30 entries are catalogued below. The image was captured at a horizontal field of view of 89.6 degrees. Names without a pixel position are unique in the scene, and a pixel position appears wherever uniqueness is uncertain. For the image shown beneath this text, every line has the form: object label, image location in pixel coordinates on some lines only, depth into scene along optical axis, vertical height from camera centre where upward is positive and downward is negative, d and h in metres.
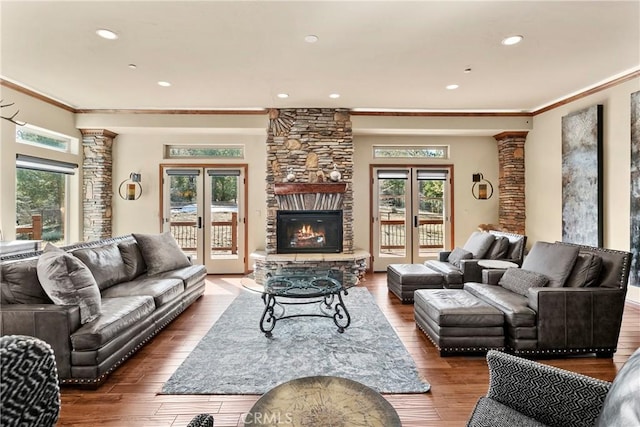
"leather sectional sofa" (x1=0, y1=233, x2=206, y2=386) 2.24 -0.77
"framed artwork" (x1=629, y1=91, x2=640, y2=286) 3.98 +0.31
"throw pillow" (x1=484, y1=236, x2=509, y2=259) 4.33 -0.47
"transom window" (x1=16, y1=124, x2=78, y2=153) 4.69 +1.20
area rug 2.34 -1.22
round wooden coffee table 1.22 -0.78
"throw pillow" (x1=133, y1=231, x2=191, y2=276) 3.96 -0.51
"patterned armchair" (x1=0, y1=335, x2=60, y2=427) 0.90 -0.50
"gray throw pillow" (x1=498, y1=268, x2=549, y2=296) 2.86 -0.62
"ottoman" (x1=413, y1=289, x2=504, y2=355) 2.70 -0.96
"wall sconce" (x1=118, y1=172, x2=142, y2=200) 6.10 +0.47
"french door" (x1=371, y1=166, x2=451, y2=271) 6.46 +0.08
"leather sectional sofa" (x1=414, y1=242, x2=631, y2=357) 2.62 -0.80
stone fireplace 5.57 +0.80
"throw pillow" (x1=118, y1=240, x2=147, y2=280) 3.71 -0.53
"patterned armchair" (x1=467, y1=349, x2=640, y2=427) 1.29 -0.77
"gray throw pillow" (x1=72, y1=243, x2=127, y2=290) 3.13 -0.51
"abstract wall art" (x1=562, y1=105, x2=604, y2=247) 4.54 +0.56
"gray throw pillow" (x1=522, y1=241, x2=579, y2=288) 2.78 -0.43
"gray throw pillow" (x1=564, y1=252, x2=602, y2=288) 2.69 -0.49
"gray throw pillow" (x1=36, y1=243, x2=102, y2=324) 2.34 -0.52
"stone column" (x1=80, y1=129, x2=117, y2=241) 5.84 +0.58
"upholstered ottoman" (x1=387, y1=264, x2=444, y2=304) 4.21 -0.89
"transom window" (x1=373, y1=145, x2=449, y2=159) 6.49 +1.27
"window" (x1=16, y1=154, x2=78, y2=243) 4.70 +0.25
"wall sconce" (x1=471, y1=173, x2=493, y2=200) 6.49 +0.51
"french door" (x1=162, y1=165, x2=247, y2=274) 6.22 +0.05
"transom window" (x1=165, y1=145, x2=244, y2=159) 6.27 +1.21
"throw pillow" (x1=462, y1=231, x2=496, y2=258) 4.45 -0.42
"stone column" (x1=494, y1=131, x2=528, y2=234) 6.16 +0.66
